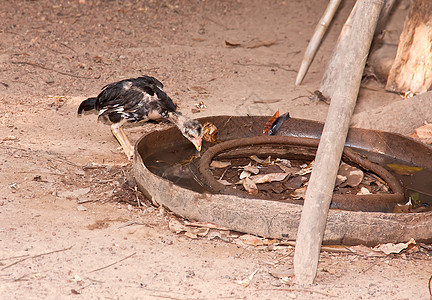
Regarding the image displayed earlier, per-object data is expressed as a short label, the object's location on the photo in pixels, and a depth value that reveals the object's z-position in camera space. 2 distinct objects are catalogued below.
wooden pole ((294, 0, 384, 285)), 6.73
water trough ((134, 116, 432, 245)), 7.49
